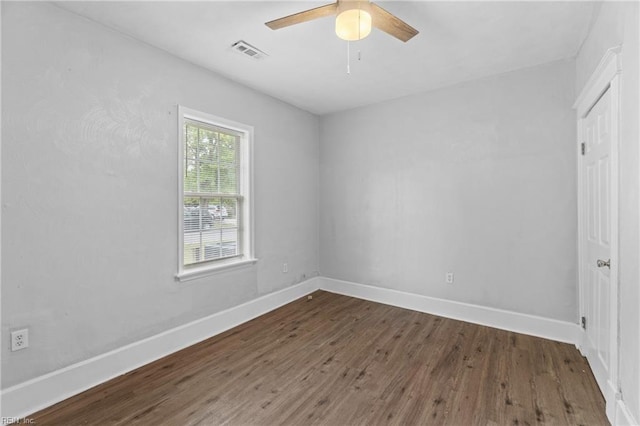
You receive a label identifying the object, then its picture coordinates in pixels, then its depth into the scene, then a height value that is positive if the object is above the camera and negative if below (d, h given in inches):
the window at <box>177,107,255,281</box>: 117.9 +7.6
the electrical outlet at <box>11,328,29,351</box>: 75.3 -32.7
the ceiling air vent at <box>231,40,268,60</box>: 103.0 +58.3
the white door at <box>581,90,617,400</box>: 79.0 -10.5
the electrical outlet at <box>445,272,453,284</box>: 140.3 -31.4
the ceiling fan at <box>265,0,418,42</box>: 69.7 +47.7
